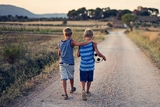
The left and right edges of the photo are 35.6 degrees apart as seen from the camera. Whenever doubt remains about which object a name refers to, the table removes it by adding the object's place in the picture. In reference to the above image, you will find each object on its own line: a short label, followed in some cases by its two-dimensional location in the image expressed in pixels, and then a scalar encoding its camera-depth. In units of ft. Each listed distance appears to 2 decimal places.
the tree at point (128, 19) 280.51
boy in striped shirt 17.83
